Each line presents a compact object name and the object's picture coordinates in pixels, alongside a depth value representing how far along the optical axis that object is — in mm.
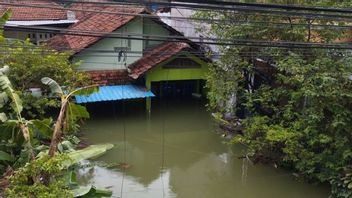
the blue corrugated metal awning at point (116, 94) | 12117
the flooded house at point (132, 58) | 12961
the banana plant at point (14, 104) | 5750
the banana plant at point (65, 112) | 5566
